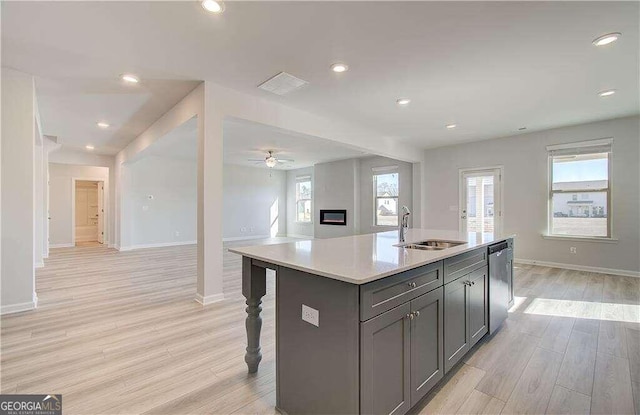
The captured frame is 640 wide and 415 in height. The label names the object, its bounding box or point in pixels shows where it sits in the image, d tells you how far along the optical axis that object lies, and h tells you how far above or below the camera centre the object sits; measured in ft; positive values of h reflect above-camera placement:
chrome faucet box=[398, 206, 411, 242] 8.82 -0.49
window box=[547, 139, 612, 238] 16.49 +1.01
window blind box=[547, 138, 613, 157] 16.35 +3.54
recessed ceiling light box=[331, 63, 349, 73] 9.84 +4.90
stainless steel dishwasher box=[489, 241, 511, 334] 8.36 -2.43
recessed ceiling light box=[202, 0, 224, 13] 6.72 +4.82
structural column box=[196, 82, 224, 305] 11.14 +0.23
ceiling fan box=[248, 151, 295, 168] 23.38 +4.36
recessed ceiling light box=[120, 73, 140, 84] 10.65 +4.89
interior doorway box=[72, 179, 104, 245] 33.45 -0.63
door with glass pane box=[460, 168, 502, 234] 20.42 +0.46
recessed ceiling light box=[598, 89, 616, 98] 12.09 +4.91
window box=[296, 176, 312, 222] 35.14 +0.89
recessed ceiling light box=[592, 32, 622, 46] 8.12 +4.90
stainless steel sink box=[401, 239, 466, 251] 8.40 -1.16
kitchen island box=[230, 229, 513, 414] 4.27 -2.05
